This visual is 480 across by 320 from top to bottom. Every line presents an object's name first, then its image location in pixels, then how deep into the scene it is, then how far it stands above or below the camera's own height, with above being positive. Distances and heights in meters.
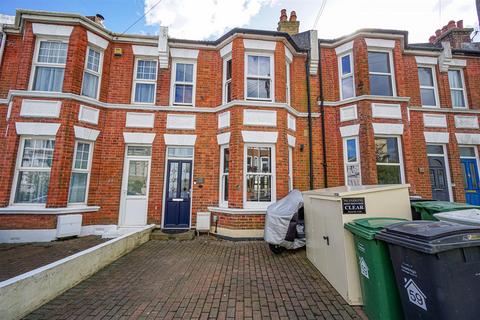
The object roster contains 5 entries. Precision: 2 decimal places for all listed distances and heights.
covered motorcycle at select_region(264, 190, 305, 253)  4.80 -0.95
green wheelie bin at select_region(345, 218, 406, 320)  2.36 -1.06
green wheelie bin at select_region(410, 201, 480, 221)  3.55 -0.35
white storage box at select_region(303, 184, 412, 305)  3.06 -0.54
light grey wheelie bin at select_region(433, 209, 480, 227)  2.73 -0.42
